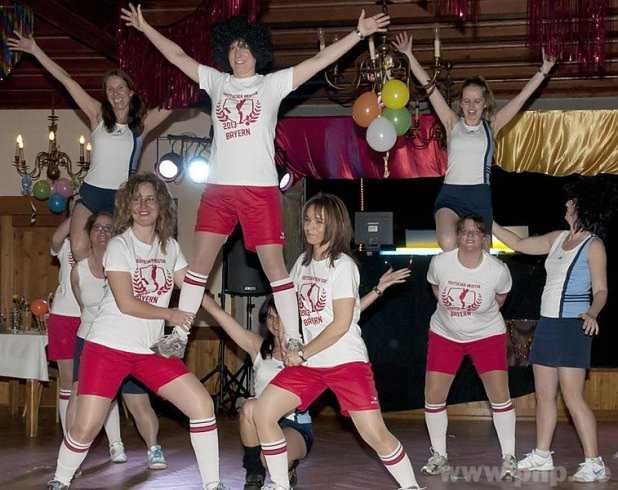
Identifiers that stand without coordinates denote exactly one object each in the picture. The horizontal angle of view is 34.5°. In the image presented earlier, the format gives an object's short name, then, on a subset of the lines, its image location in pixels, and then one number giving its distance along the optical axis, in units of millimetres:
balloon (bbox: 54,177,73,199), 9648
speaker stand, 9180
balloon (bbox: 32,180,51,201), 9836
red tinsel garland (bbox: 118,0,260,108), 6996
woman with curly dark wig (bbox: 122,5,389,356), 4840
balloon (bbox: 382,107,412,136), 6637
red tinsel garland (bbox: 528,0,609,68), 6578
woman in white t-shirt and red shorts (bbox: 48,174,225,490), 4602
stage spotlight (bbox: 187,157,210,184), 9297
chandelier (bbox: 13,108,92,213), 9534
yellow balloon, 6570
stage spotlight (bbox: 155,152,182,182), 9539
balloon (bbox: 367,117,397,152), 6395
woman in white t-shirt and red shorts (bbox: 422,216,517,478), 5637
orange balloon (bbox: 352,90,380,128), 6680
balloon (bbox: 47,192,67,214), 9625
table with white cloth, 7867
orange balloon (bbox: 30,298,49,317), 8367
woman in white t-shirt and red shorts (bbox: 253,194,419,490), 4332
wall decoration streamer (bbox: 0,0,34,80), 6494
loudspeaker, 8906
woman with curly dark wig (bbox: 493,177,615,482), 5621
